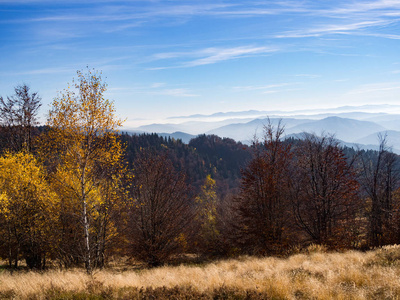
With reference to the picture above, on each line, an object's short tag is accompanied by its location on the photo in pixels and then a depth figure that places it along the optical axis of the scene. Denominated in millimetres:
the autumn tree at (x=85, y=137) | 13891
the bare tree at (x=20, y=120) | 23047
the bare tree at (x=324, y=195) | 20094
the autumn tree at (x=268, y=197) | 18766
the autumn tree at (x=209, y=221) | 24912
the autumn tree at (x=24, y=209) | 16688
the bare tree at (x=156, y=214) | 19656
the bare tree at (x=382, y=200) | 25766
